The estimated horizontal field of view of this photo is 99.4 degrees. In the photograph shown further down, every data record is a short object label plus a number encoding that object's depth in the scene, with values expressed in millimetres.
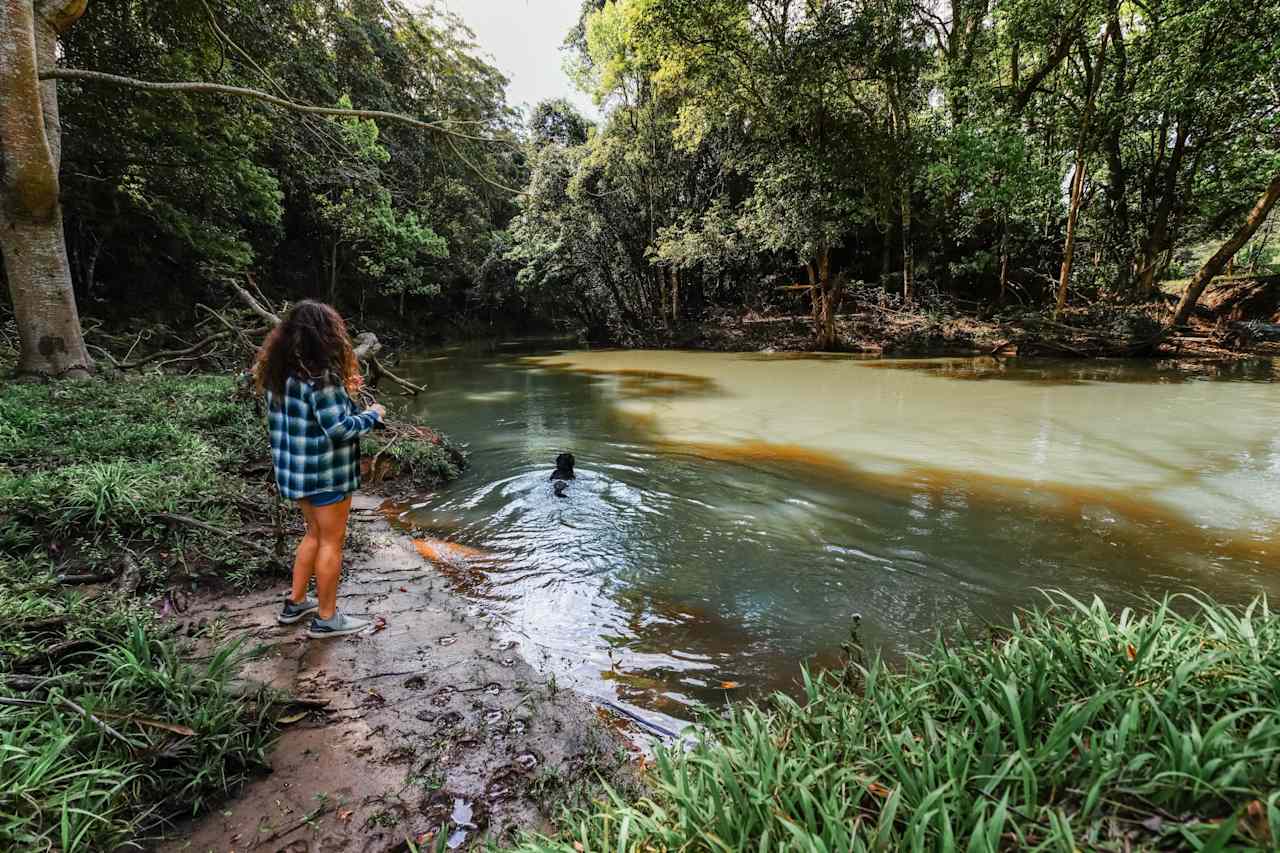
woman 2656
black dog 6137
